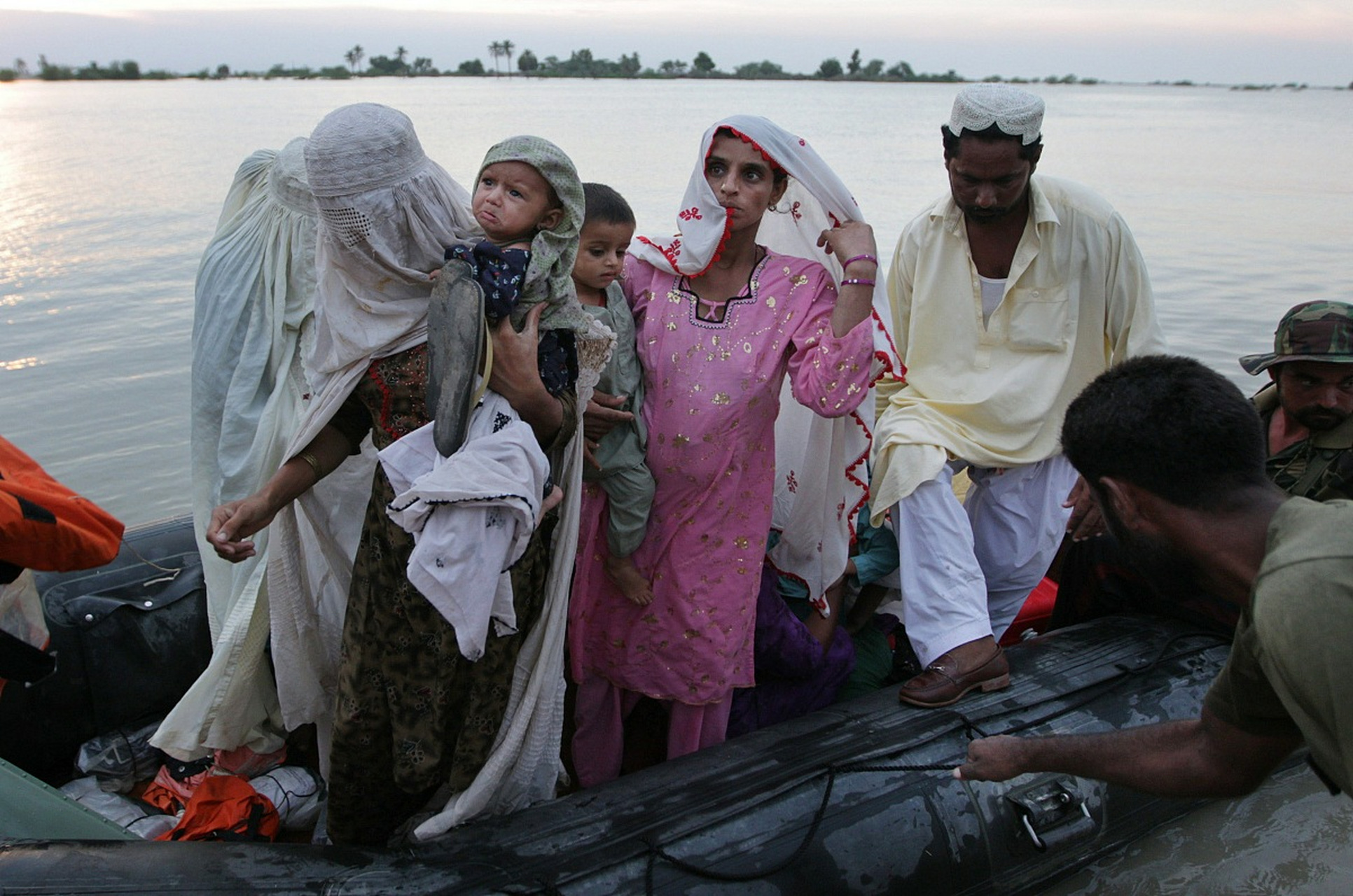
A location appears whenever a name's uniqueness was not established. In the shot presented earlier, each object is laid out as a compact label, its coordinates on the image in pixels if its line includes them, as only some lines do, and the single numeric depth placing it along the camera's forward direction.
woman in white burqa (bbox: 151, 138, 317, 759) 2.93
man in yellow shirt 2.88
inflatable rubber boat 2.08
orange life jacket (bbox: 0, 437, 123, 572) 2.01
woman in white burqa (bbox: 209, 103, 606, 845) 2.06
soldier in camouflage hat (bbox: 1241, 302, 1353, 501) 2.83
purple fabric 2.90
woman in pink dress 2.53
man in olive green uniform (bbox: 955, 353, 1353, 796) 1.38
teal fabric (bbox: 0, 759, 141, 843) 2.20
